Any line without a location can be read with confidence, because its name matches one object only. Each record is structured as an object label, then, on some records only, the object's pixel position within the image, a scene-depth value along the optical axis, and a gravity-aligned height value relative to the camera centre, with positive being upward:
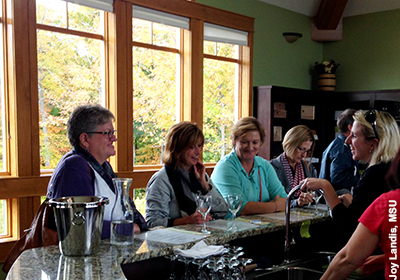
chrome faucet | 2.18 -0.59
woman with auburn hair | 2.71 -0.44
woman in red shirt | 1.45 -0.41
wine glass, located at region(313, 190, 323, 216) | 2.83 -0.52
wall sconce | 6.56 +1.29
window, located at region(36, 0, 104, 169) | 4.30 +0.57
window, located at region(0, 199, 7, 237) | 4.05 -0.96
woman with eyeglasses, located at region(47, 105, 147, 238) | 2.08 -0.23
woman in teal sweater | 3.19 -0.42
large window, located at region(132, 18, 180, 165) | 5.09 +0.41
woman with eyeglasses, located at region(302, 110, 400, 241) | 2.03 -0.21
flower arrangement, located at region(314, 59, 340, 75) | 7.06 +0.88
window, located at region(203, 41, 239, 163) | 5.89 +0.31
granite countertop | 1.52 -0.56
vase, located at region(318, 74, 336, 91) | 7.05 +0.62
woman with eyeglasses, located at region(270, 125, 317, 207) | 3.77 -0.35
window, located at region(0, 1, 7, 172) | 4.04 +0.12
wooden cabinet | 6.14 +0.20
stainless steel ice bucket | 1.64 -0.42
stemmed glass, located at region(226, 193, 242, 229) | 2.23 -0.44
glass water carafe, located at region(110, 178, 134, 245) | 1.86 -0.43
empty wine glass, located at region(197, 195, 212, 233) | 2.13 -0.43
